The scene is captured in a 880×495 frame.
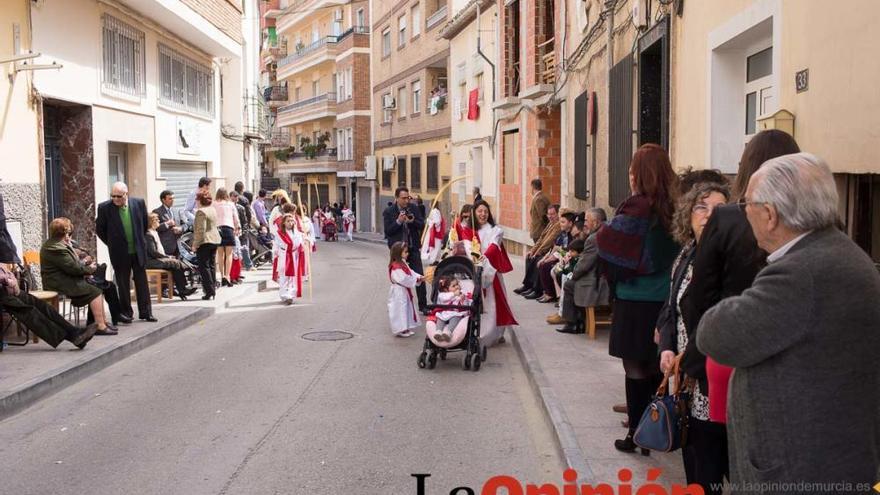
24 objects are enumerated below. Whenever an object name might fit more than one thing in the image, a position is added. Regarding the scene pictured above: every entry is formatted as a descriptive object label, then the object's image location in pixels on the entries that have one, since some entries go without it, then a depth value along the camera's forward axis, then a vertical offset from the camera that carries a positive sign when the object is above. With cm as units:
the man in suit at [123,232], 1102 -40
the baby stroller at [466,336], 904 -144
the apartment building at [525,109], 1936 +204
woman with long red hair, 524 -37
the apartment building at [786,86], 521 +83
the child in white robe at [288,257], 1441 -96
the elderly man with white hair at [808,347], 274 -48
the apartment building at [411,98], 3203 +402
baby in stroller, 904 -125
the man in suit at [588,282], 1001 -101
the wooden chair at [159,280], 1360 -127
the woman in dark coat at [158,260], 1358 -94
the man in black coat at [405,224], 1288 -40
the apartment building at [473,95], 2445 +306
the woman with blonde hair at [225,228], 1557 -52
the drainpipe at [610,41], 1276 +223
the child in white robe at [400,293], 1085 -120
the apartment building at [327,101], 4397 +526
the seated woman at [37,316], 880 -119
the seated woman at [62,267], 969 -74
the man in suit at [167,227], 1466 -46
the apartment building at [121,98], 1281 +185
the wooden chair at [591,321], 1024 -147
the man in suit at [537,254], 1375 -92
